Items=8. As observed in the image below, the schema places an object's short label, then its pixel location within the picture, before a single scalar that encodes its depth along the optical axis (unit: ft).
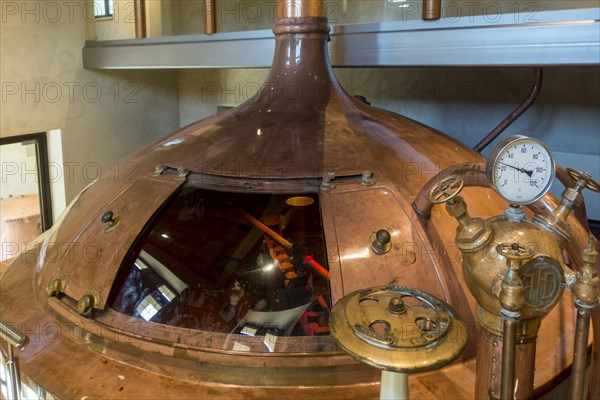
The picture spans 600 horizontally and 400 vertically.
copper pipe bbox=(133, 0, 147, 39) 12.69
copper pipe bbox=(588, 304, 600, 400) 4.48
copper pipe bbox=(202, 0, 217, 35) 10.72
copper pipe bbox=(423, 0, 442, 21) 7.34
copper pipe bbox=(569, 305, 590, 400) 3.59
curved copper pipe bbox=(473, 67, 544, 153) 8.65
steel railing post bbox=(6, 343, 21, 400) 4.83
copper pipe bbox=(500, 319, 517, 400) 3.28
